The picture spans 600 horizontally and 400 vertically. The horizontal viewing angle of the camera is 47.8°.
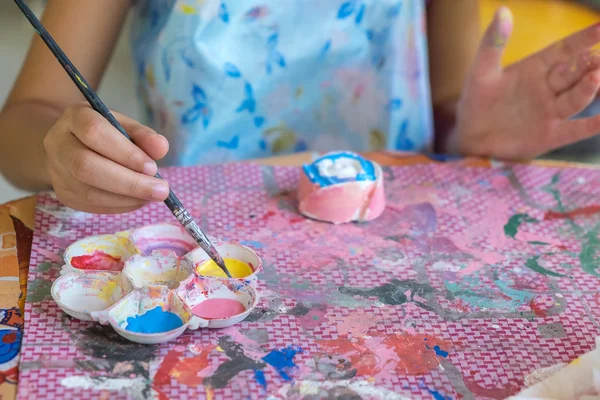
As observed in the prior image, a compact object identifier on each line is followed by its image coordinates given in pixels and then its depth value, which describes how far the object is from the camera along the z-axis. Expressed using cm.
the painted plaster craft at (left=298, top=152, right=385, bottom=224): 74
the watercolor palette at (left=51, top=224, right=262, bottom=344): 55
